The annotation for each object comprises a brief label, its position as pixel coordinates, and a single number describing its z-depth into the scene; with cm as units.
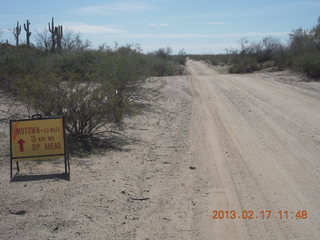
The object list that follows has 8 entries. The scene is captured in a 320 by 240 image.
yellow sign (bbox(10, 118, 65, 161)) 739
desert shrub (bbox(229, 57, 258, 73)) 4622
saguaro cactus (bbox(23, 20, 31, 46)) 3666
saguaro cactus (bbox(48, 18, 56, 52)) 3636
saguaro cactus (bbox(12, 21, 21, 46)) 3657
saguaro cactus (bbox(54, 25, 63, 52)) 3647
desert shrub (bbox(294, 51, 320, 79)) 2942
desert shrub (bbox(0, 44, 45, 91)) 1908
